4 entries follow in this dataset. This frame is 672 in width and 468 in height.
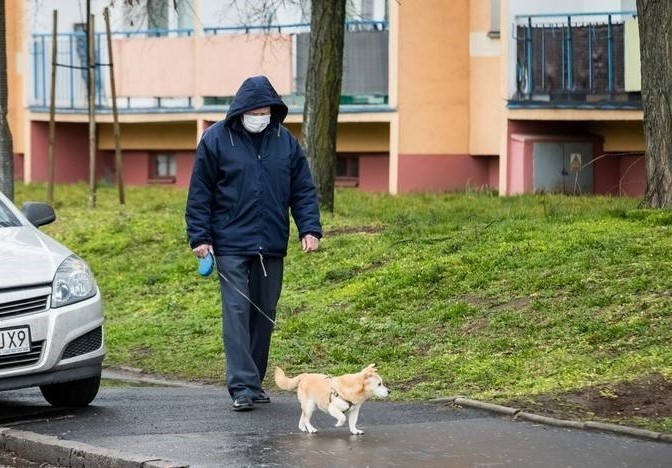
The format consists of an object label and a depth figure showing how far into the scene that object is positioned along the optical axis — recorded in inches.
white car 775.1
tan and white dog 682.2
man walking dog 788.6
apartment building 2063.2
